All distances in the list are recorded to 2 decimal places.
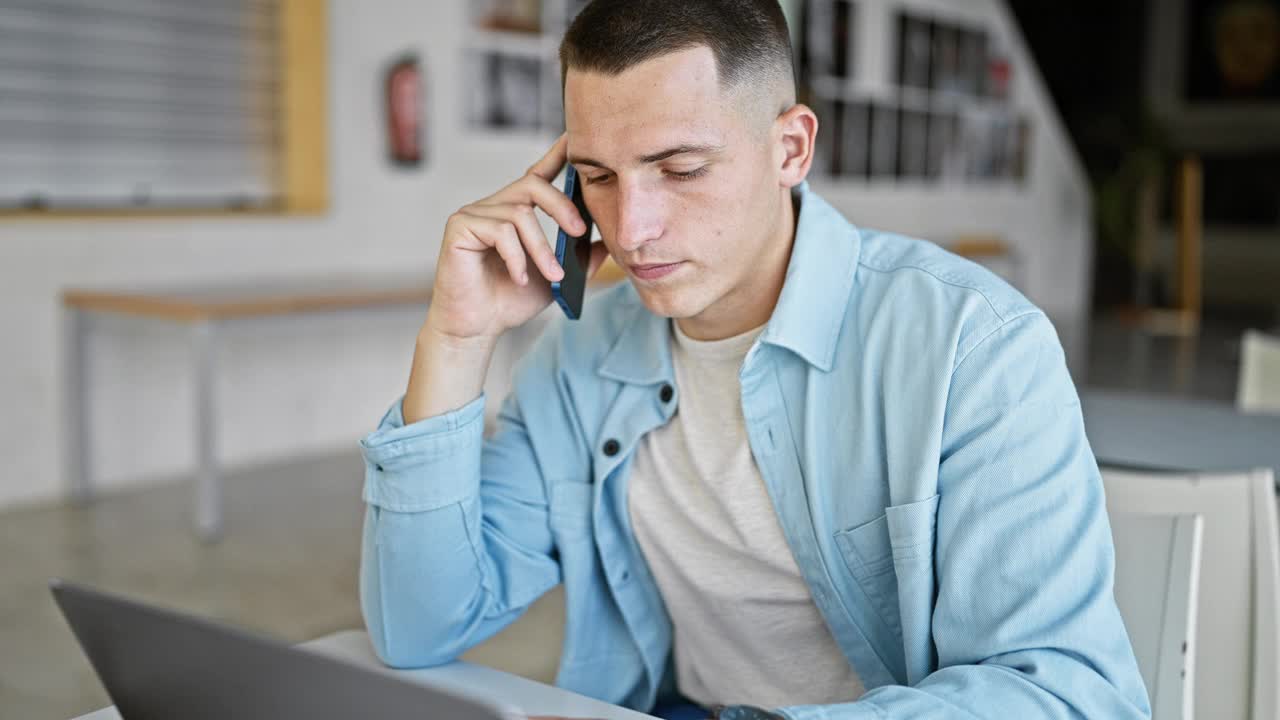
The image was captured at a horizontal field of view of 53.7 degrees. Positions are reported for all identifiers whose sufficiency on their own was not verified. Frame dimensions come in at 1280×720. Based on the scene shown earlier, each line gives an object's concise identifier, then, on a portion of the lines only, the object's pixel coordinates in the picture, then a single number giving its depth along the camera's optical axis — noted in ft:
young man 3.36
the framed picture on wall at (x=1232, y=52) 44.88
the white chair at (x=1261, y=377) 8.87
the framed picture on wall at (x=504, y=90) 18.76
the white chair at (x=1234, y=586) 4.26
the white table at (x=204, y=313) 12.71
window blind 13.67
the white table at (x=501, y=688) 3.20
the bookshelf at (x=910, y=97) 27.43
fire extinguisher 17.47
